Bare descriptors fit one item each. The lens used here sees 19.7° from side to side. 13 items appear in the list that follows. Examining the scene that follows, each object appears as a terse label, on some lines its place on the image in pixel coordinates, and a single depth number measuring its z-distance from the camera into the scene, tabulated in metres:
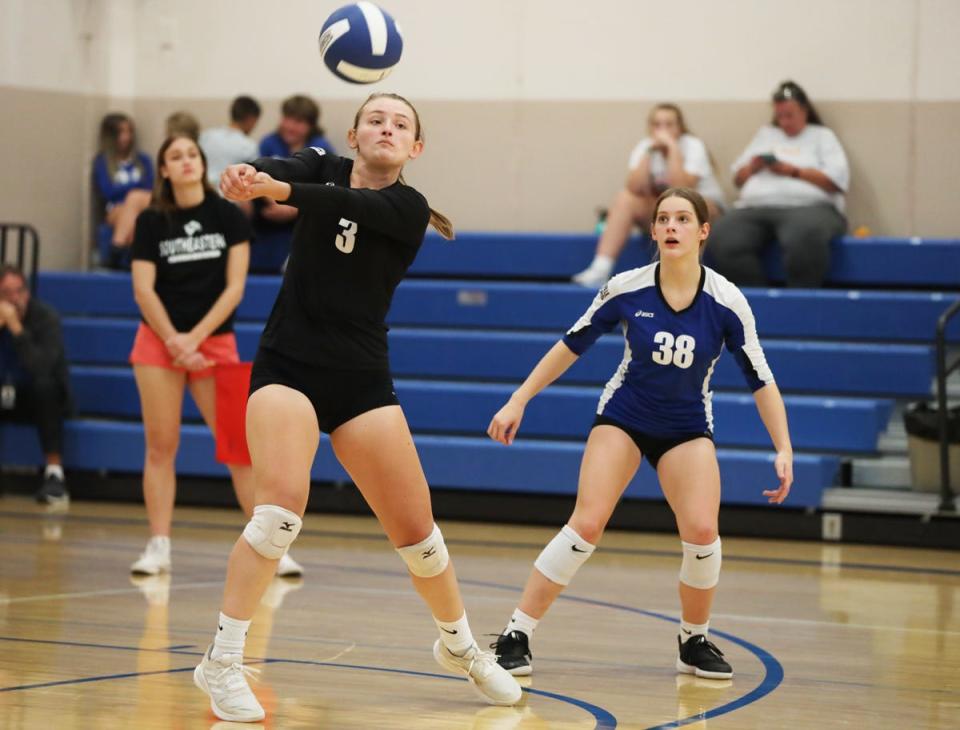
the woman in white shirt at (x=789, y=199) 17.72
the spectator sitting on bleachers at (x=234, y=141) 20.34
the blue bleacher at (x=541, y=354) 16.75
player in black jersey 7.28
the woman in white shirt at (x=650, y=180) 18.29
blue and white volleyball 8.02
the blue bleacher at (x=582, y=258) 17.88
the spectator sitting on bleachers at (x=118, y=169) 21.33
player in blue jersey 8.74
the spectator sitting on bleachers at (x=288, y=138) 20.01
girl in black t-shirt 12.15
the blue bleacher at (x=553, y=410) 16.12
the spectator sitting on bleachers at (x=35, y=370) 17.48
